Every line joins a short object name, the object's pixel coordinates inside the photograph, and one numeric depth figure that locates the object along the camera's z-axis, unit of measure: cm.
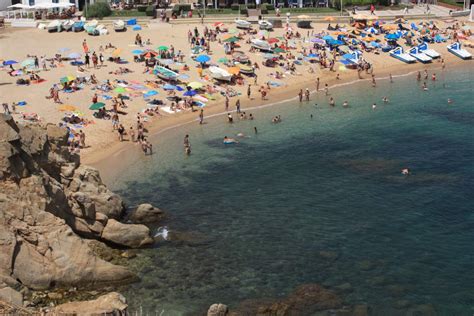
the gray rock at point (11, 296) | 2387
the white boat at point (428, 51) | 8144
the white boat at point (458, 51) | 8219
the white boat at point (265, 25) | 8225
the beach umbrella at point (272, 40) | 7556
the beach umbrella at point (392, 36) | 8212
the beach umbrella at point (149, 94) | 5850
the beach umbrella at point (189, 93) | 6025
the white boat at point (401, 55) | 7975
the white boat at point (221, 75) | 6488
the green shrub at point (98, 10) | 8612
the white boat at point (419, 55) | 8019
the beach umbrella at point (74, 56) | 6444
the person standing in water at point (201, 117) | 5597
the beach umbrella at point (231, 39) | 7356
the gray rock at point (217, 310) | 2627
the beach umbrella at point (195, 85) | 6090
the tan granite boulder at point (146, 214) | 3656
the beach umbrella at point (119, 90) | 5742
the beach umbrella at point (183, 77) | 6400
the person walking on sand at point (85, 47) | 6826
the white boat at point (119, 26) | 7825
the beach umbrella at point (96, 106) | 5262
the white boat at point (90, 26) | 7650
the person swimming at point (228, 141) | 5122
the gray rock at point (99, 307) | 2414
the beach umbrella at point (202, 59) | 6688
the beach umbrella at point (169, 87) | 6062
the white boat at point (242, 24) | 8138
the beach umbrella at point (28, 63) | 6212
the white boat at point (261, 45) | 7381
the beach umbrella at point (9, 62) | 6200
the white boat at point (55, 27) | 7856
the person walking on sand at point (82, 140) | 4791
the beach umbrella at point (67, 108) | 5281
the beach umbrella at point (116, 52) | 6688
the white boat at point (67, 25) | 7862
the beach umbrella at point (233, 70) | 6600
